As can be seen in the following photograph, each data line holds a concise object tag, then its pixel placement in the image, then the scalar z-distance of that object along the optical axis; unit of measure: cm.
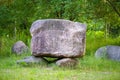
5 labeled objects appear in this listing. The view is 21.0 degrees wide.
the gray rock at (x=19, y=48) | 1424
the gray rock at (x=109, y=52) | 1260
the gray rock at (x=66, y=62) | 1066
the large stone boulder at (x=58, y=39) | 1099
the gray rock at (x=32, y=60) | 1087
